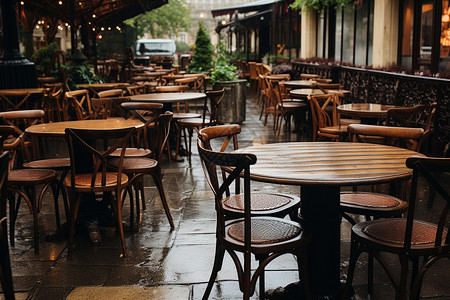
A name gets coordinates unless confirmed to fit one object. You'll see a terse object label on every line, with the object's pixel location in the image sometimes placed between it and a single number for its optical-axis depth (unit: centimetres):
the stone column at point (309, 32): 1549
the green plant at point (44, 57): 1244
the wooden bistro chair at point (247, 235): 255
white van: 2584
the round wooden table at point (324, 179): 264
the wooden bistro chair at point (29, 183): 394
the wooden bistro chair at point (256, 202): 319
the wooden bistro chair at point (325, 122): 614
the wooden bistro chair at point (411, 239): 233
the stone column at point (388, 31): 959
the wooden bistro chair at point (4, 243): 231
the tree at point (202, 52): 1318
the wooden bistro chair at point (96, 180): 371
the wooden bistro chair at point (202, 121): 662
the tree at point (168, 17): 4521
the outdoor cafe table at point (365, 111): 582
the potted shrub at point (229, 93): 1012
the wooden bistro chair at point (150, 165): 427
